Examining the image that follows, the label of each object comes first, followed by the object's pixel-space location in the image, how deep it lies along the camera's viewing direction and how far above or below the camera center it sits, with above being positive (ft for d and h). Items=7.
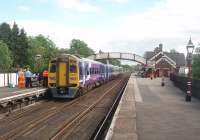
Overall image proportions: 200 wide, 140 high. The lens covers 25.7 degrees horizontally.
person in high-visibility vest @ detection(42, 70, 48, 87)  97.66 -0.96
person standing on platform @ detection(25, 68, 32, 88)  100.95 -1.33
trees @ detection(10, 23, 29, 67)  344.28 +21.60
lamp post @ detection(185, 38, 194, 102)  82.89 +3.32
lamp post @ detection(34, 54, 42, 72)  170.42 +3.21
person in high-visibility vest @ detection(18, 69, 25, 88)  100.89 -1.22
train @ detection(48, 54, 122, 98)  88.63 -0.47
